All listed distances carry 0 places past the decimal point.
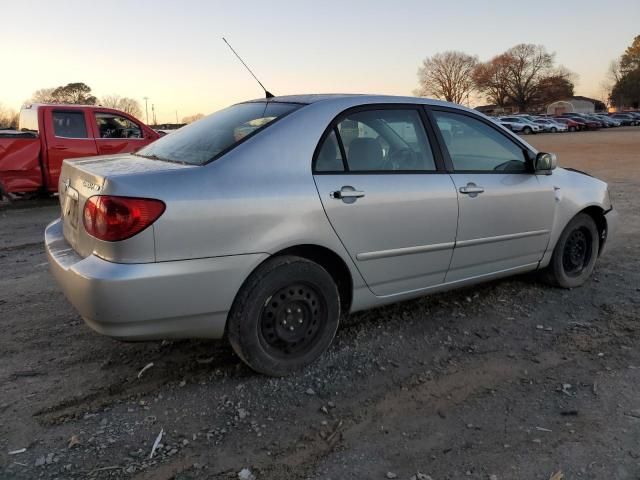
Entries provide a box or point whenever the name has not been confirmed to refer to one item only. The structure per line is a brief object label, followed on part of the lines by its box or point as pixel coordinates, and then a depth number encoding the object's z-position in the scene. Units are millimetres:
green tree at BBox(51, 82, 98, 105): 67925
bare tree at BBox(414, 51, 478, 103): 108250
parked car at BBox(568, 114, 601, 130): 62366
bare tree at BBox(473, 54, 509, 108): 106562
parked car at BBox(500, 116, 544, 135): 54750
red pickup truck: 9227
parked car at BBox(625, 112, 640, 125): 69738
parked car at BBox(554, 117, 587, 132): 60594
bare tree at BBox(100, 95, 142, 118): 77781
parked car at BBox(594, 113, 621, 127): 66125
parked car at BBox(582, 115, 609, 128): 64125
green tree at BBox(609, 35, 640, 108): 103688
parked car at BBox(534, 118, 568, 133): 56950
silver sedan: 2719
